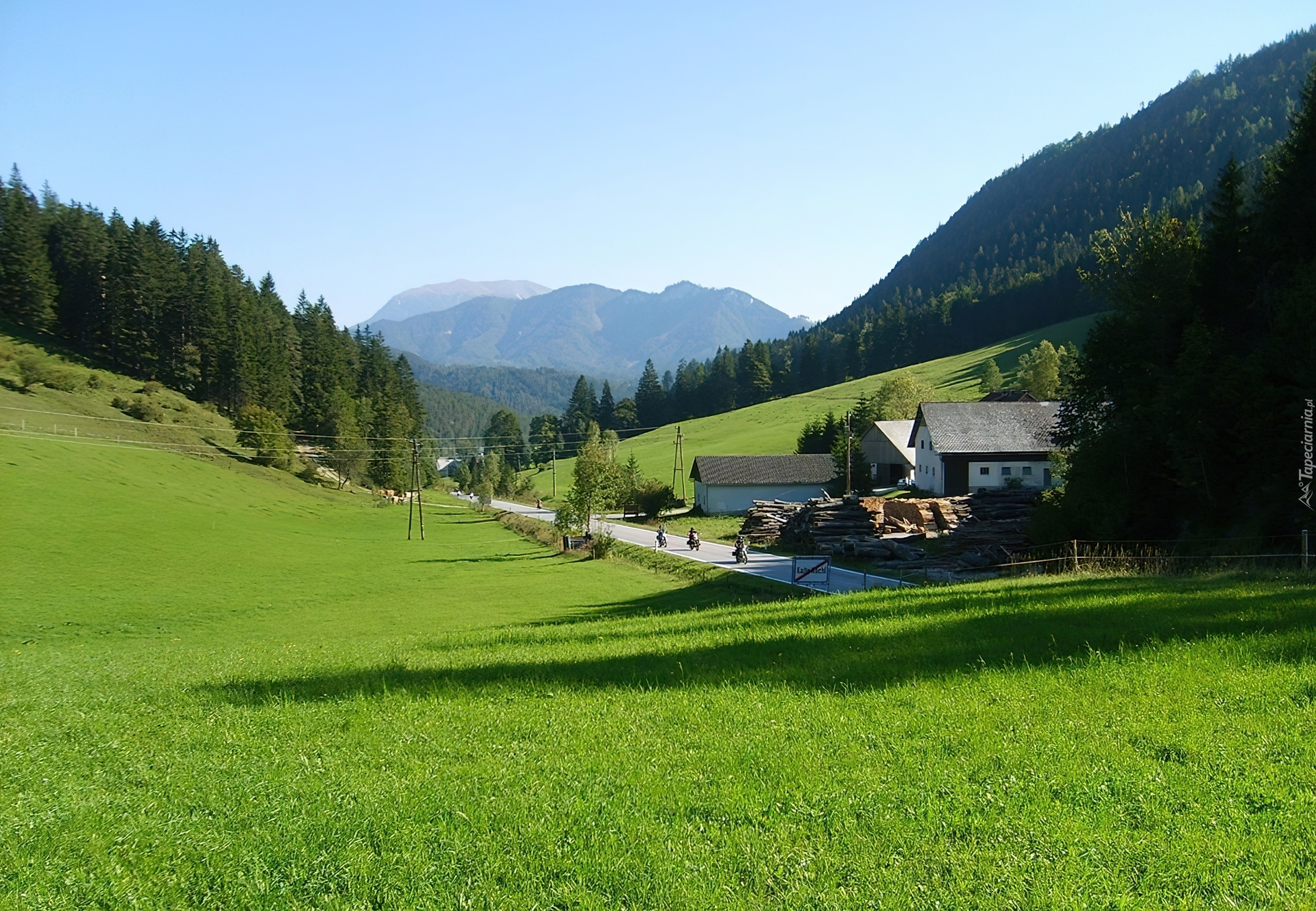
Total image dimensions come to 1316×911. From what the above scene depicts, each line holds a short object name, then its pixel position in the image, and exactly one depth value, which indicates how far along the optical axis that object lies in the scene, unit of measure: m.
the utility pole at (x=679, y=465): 101.14
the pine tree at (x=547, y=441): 173.96
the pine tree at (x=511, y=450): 192.12
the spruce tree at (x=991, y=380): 113.88
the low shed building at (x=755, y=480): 82.31
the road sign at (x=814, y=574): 34.85
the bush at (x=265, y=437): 96.06
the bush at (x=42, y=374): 84.06
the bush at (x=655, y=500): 87.19
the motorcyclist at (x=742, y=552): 44.91
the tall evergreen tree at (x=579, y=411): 187.25
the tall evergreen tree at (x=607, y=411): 189.25
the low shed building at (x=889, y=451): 78.69
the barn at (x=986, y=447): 65.31
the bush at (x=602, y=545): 55.67
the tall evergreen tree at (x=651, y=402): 186.88
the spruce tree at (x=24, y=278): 101.56
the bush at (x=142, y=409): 87.38
